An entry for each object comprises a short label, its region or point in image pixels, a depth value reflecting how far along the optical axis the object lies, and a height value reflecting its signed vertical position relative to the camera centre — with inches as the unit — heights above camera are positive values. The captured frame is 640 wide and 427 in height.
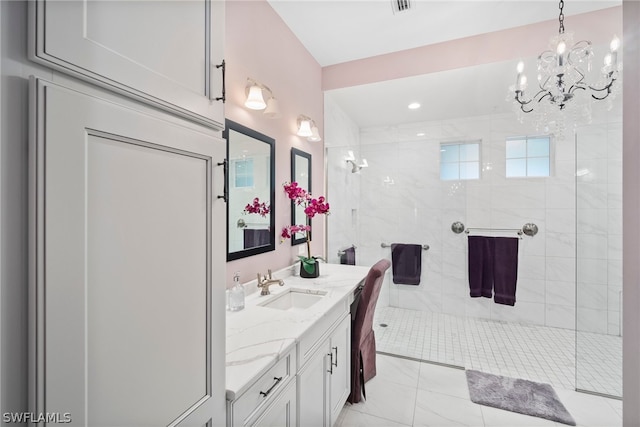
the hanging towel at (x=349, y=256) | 121.8 -17.4
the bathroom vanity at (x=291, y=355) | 36.5 -21.2
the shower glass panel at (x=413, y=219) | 129.6 -1.8
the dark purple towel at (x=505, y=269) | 123.8 -22.9
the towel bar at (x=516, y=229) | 129.0 -6.1
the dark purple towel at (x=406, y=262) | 131.7 -21.0
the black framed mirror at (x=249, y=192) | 65.4 +5.6
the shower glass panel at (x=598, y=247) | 88.5 -9.9
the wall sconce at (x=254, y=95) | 67.1 +27.2
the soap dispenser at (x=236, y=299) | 57.8 -16.4
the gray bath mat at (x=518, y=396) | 74.6 -49.4
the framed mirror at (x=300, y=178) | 91.0 +12.1
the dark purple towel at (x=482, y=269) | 127.3 -23.5
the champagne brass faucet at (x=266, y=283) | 68.6 -16.1
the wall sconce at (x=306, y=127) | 90.8 +27.2
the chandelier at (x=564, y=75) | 71.0 +36.0
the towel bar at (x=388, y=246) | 132.2 -13.8
